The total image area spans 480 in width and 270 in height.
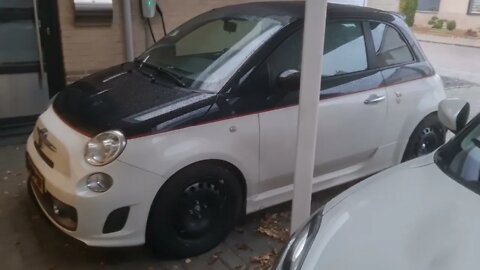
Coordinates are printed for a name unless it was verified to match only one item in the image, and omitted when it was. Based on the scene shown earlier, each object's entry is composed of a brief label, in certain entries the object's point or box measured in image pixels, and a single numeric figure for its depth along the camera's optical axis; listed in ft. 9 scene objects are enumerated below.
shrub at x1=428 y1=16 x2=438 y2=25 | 69.26
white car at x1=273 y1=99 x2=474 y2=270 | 5.20
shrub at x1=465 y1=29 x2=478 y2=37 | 62.33
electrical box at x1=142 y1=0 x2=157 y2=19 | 17.74
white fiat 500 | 8.65
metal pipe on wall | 17.52
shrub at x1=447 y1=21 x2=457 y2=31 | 65.87
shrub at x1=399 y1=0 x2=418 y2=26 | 66.13
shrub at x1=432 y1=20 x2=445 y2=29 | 67.83
